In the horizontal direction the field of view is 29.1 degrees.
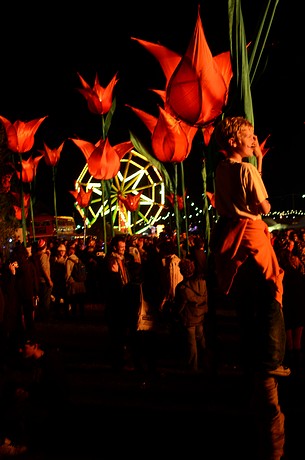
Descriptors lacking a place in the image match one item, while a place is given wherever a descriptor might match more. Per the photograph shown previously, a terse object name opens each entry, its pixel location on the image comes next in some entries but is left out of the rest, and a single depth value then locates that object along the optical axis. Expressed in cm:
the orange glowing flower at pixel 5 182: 2462
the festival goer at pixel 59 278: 1678
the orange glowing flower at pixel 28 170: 2280
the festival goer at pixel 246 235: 393
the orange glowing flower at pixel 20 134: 1780
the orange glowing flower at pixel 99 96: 1641
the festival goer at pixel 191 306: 891
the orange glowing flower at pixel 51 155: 2441
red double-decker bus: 3606
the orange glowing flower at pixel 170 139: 1309
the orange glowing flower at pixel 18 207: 2897
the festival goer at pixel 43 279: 1545
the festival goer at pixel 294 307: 848
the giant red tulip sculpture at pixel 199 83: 859
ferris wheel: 3333
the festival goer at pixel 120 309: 916
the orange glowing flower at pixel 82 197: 3088
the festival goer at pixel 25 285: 1213
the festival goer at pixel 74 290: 1616
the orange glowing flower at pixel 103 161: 1611
